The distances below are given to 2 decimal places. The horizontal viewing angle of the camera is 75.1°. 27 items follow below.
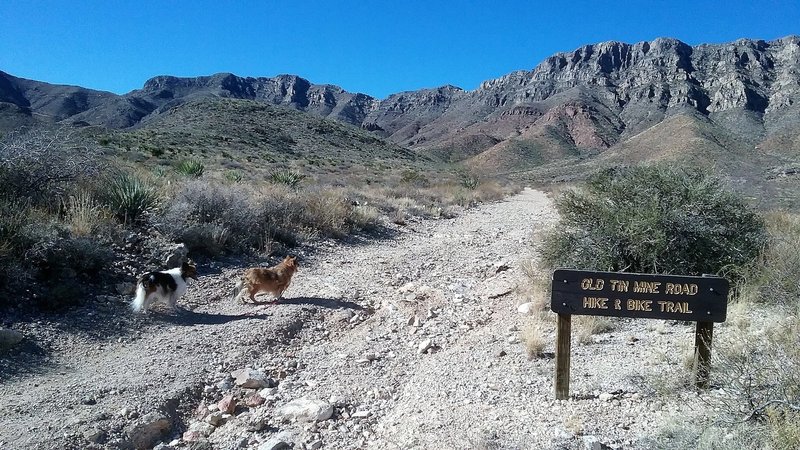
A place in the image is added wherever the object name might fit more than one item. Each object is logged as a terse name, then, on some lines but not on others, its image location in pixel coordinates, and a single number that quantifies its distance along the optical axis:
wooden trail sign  4.18
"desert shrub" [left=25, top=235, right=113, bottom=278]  6.46
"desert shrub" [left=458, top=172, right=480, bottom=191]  30.12
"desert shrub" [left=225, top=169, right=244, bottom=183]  16.41
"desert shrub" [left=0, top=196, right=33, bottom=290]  5.99
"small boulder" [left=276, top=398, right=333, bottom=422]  4.37
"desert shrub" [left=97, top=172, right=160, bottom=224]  8.63
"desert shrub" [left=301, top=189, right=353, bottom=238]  12.12
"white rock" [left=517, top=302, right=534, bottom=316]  6.64
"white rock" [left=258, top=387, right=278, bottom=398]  4.88
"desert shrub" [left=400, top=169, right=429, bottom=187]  30.92
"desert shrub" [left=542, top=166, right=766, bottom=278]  6.67
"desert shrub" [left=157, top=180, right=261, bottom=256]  8.81
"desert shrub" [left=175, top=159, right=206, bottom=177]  16.67
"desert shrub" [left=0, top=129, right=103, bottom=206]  7.92
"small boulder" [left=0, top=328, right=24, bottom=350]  5.14
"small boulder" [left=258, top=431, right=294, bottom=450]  3.95
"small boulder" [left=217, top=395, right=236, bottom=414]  4.60
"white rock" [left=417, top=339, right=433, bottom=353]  5.85
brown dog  7.18
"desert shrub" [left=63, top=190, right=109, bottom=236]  7.38
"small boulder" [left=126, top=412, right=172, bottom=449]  4.12
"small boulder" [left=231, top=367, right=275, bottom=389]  5.04
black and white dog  6.32
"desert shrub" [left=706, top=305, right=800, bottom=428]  3.30
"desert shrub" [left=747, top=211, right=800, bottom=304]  5.68
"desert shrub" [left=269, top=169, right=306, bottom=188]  18.48
